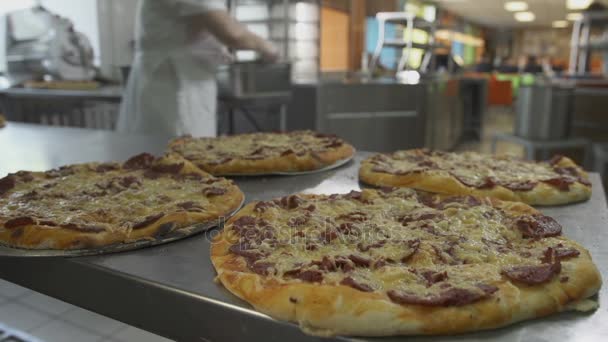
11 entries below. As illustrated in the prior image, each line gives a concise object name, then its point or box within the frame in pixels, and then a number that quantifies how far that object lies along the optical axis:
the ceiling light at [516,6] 14.18
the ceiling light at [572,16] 16.10
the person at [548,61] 18.83
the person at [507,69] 15.75
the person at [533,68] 14.05
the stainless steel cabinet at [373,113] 4.83
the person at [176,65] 2.63
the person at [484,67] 15.13
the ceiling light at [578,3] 10.78
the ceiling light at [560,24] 18.87
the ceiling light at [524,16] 16.80
